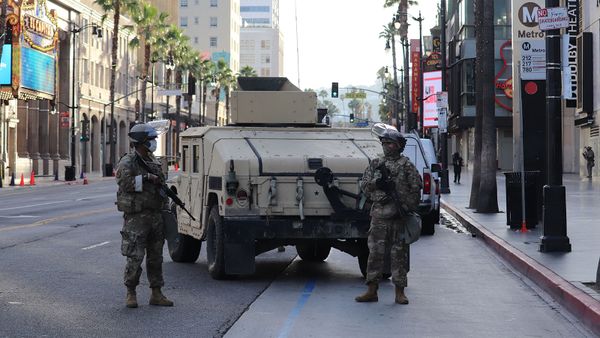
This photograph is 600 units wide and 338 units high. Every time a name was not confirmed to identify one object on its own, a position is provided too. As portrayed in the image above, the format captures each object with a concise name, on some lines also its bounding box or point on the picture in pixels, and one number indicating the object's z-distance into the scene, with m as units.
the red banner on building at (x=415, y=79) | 95.82
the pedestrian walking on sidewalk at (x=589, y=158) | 53.75
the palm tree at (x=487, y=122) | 26.20
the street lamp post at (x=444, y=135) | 39.38
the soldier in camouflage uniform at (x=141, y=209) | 10.44
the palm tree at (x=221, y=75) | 127.56
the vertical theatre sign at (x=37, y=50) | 64.00
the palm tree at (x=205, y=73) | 109.88
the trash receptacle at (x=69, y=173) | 60.84
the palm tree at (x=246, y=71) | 132.12
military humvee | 12.66
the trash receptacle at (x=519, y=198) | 20.39
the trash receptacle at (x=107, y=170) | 72.50
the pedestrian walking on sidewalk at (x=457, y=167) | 53.29
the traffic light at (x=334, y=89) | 69.38
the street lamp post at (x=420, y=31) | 62.41
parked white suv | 20.59
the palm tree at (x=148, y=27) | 78.31
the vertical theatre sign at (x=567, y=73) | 15.43
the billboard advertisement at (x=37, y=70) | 64.19
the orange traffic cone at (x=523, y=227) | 20.19
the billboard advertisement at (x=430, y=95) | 63.21
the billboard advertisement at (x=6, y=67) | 62.16
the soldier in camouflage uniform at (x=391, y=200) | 10.94
